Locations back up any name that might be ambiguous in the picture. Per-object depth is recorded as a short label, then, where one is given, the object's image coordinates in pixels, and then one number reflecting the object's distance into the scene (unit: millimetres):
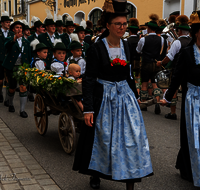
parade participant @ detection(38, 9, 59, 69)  8359
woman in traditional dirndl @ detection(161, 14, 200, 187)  3432
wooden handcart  4500
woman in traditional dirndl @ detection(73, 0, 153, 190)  3146
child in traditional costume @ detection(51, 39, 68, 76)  5751
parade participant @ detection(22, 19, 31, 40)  12192
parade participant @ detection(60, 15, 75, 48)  9866
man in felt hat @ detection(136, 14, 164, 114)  8086
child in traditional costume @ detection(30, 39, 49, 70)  6281
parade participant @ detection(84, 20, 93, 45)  12469
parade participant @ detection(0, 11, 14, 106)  8992
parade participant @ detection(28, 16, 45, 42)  9638
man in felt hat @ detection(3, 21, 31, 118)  7574
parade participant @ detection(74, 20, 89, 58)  8741
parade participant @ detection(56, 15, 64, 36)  10258
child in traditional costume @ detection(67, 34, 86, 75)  6062
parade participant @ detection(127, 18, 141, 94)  9250
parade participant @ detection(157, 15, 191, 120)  6543
